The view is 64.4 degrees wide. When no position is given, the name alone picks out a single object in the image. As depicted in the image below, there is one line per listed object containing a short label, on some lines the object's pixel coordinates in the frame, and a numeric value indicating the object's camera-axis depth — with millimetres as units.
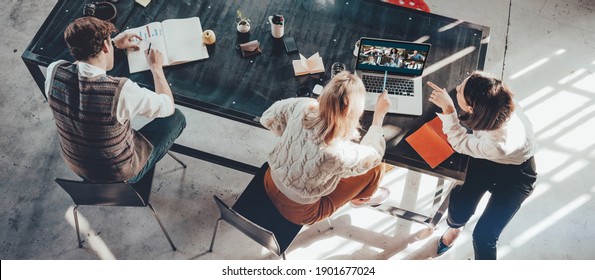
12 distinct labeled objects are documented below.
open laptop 2416
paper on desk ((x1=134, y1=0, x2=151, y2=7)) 2689
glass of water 2518
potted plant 2598
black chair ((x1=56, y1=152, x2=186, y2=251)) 2170
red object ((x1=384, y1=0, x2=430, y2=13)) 3029
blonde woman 1882
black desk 2441
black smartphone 2594
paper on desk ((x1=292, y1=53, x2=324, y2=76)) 2523
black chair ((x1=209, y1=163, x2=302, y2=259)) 2201
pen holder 2559
